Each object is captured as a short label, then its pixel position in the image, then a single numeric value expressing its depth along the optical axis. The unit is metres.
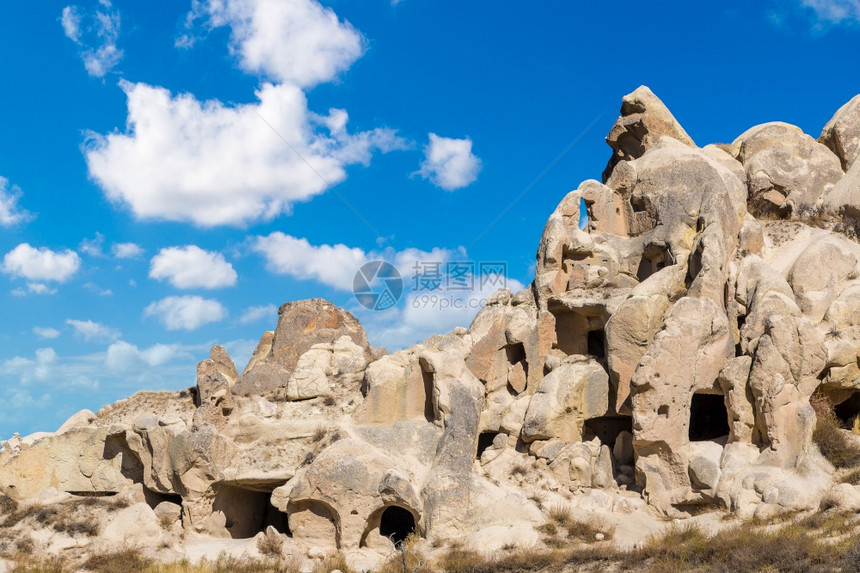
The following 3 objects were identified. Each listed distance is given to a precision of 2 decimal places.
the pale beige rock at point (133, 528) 21.02
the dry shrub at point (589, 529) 18.92
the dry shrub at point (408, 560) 18.09
